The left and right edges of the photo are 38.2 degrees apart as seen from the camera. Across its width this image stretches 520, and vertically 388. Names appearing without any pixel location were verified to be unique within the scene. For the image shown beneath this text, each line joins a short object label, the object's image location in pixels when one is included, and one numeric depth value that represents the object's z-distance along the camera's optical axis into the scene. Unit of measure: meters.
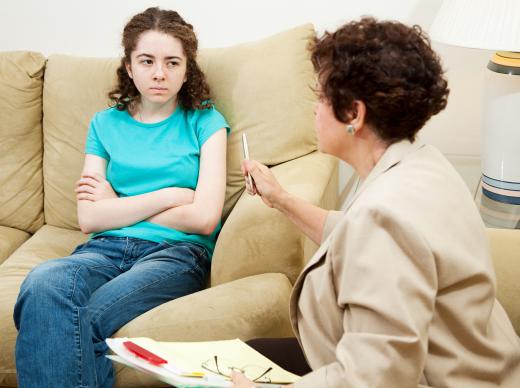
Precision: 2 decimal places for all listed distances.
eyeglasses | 1.28
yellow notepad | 1.25
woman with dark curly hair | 1.06
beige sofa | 1.73
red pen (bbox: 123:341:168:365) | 1.24
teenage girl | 1.69
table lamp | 1.95
